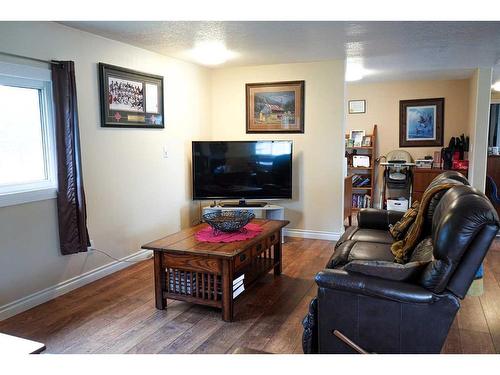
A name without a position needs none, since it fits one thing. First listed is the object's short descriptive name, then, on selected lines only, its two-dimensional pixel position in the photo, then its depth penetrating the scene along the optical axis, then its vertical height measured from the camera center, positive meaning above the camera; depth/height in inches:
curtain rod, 108.7 +24.6
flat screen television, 185.9 -12.3
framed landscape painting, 195.5 +17.5
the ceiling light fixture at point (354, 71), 193.6 +37.8
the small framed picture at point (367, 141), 276.1 +0.5
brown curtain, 121.3 -5.6
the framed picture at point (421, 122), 258.5 +12.1
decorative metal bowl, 121.7 -23.5
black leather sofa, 71.2 -28.6
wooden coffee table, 107.1 -34.1
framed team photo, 142.0 +17.3
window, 113.8 +2.7
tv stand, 185.6 -30.7
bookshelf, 274.2 -23.6
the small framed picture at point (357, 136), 278.1 +4.0
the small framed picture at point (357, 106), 276.5 +24.4
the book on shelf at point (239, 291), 112.0 -41.4
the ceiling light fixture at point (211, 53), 153.7 +37.3
